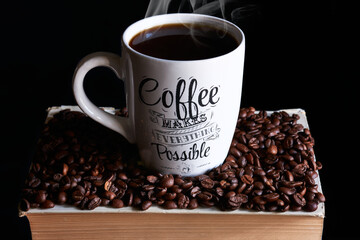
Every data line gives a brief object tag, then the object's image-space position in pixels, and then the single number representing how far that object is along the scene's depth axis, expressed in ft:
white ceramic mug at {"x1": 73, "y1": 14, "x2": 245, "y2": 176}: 1.49
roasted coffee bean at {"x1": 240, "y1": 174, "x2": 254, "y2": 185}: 1.62
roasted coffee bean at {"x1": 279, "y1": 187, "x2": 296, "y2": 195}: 1.58
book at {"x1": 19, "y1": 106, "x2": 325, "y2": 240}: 1.58
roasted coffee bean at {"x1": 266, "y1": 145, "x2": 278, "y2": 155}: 1.74
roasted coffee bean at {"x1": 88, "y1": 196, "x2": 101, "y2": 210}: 1.57
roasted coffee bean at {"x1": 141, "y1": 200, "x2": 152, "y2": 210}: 1.57
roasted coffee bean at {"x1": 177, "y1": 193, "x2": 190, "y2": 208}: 1.57
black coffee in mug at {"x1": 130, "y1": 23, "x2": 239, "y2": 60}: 1.59
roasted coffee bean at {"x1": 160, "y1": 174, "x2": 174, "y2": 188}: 1.61
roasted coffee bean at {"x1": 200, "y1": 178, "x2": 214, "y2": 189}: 1.61
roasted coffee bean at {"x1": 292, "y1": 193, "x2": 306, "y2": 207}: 1.56
